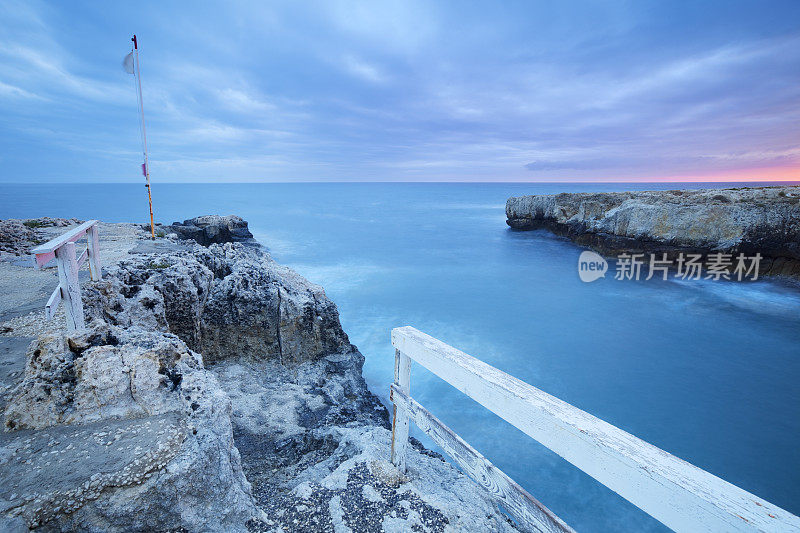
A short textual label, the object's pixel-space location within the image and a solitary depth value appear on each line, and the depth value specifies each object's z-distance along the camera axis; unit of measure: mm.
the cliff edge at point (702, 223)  15734
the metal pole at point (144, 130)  10519
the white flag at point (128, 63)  10732
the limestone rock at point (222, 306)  5152
